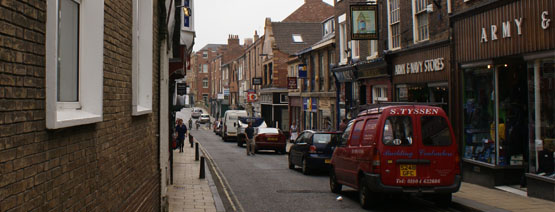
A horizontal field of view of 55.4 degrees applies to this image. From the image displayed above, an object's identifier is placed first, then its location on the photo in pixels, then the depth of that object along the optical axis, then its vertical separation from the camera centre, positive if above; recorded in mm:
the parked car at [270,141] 28686 -1375
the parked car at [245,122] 37844 -470
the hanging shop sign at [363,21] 20703 +3698
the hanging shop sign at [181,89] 26672 +1390
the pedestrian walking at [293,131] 36531 -1148
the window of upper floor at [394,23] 20495 +3581
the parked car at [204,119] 75512 -403
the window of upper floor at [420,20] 17891 +3259
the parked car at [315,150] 17391 -1150
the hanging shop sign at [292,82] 38656 +2443
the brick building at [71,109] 2914 +66
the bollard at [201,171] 16297 -1692
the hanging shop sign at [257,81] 51219 +3383
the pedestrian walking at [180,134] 27656 -927
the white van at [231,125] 42312 -727
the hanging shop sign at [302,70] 36469 +3124
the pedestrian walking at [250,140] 27406 -1267
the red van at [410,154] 10109 -769
